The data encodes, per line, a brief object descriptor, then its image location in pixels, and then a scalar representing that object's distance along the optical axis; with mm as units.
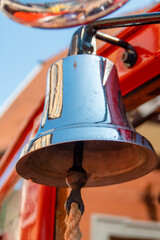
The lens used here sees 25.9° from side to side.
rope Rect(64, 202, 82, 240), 608
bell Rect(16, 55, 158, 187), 632
